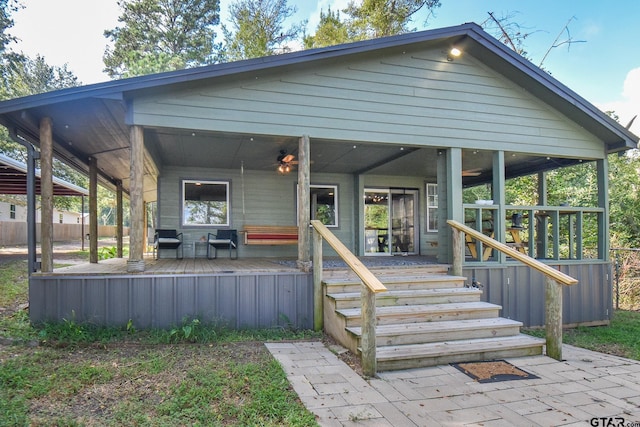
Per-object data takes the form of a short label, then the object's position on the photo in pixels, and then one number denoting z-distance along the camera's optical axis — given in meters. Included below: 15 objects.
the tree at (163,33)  17.97
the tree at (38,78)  18.86
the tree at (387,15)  15.30
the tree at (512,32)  13.95
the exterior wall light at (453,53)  5.79
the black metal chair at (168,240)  7.47
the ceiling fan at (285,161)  6.88
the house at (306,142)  4.63
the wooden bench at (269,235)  7.90
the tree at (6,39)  14.28
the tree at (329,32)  16.12
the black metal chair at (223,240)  7.73
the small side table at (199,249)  8.20
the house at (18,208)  9.44
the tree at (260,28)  17.20
